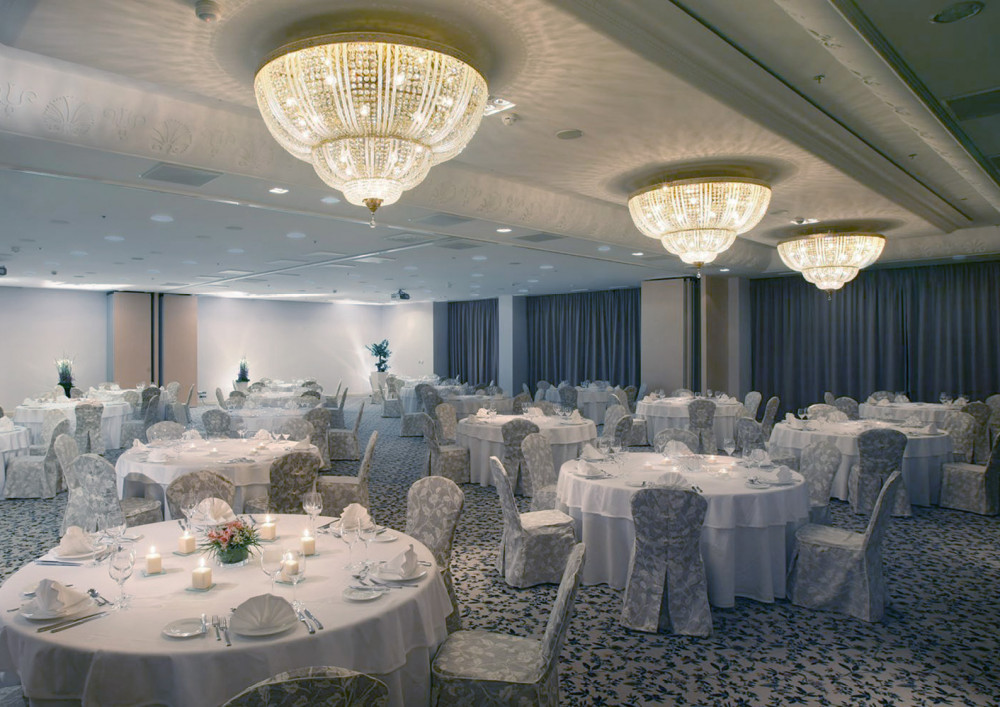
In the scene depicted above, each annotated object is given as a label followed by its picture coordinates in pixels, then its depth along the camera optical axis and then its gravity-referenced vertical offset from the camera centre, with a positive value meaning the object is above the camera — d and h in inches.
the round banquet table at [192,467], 233.6 -38.1
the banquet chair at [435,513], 154.1 -36.7
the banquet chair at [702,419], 405.7 -39.6
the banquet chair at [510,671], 104.8 -51.4
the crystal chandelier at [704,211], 204.5 +44.6
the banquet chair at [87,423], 391.3 -37.1
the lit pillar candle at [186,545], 128.1 -35.5
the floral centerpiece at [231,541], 118.7 -32.7
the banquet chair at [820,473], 220.1 -41.2
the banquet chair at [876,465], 264.1 -45.1
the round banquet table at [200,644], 87.5 -39.4
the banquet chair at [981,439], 327.3 -43.3
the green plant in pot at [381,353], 927.4 +6.2
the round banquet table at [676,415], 458.9 -42.1
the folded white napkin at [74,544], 124.9 -34.4
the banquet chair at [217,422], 346.9 -33.1
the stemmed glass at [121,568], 99.0 -31.0
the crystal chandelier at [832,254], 303.1 +45.3
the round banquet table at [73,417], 433.1 -38.3
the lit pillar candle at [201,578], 110.0 -36.0
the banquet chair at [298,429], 301.4 -32.1
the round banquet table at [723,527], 180.7 -48.9
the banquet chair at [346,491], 242.1 -48.7
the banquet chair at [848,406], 413.2 -33.5
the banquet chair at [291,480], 202.7 -37.4
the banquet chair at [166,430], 288.3 -30.8
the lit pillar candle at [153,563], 117.5 -35.8
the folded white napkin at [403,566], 114.4 -36.1
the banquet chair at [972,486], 280.7 -58.1
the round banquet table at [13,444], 314.5 -39.6
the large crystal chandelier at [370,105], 112.8 +44.0
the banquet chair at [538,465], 239.1 -40.0
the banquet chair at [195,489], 167.6 -33.0
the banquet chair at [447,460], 335.0 -53.2
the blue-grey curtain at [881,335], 478.9 +13.8
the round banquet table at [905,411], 408.8 -37.0
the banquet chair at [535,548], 195.0 -56.5
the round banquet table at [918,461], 299.4 -49.2
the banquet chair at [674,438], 261.3 -32.9
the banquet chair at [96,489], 198.2 -38.2
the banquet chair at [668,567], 160.2 -52.6
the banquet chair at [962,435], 322.7 -40.6
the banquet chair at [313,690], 64.3 -32.6
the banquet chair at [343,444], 416.2 -54.0
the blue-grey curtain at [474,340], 866.1 +21.3
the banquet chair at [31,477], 311.1 -53.9
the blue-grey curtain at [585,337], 729.0 +21.5
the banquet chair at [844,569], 172.4 -57.6
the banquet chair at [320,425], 374.3 -37.7
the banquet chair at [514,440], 300.0 -37.9
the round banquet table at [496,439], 339.9 -43.0
